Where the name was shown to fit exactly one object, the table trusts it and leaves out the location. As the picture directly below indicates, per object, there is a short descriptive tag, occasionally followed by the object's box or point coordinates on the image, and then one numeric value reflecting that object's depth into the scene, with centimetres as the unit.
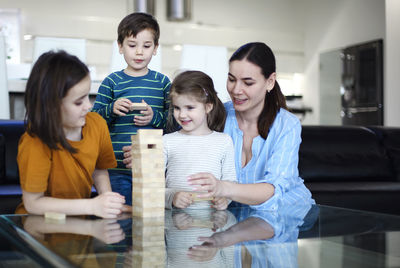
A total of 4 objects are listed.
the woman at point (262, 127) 161
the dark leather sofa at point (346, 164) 261
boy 177
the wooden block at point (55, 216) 109
